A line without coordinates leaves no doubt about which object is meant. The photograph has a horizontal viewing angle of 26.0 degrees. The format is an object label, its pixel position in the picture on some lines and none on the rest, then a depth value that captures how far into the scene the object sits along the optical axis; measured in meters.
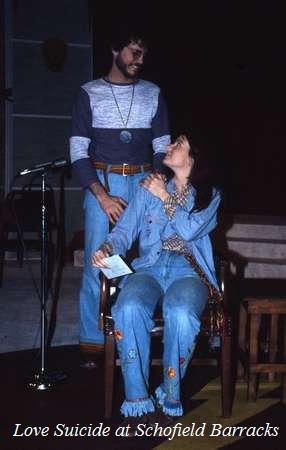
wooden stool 2.81
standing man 3.21
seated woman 2.53
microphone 2.94
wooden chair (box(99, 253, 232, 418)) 2.63
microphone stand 3.03
